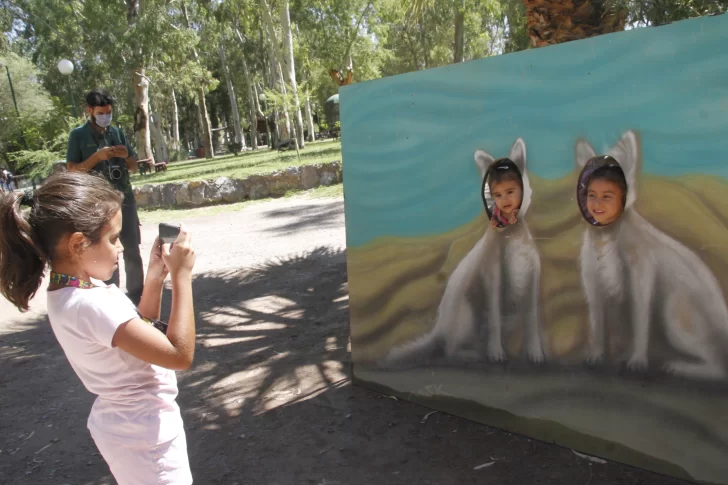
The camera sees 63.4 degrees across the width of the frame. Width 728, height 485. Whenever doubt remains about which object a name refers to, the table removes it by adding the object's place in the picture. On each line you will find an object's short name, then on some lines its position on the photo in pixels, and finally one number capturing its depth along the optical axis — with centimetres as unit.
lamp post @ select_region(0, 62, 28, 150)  2930
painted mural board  243
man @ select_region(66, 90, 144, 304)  490
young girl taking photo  168
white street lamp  1939
